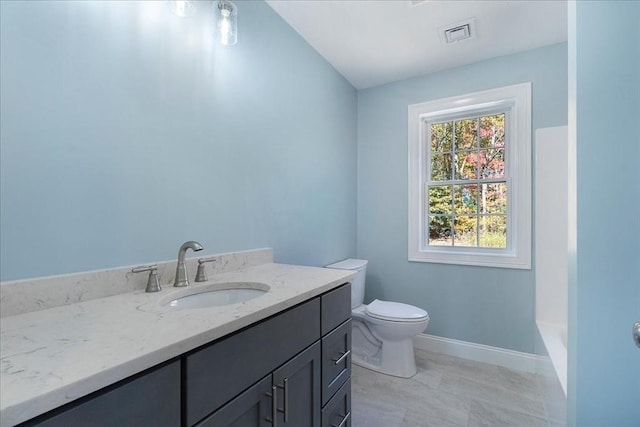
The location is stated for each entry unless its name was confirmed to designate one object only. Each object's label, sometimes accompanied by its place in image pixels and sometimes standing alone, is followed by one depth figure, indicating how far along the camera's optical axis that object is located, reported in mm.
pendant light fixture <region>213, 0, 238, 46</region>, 1401
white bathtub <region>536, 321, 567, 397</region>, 1427
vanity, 493
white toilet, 2104
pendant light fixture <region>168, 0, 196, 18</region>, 1231
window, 2320
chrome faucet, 1154
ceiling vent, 1970
